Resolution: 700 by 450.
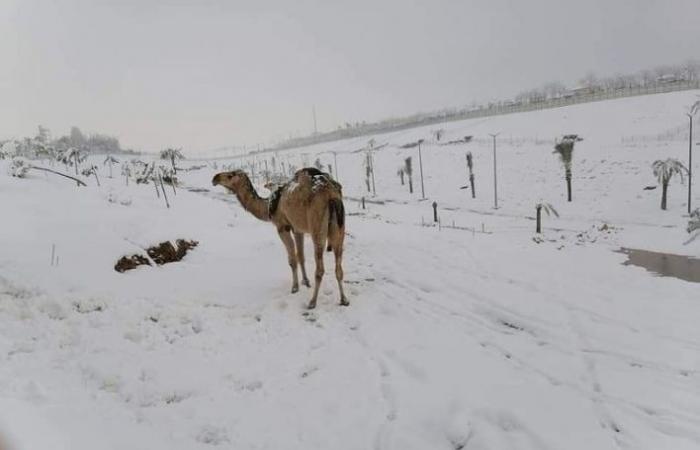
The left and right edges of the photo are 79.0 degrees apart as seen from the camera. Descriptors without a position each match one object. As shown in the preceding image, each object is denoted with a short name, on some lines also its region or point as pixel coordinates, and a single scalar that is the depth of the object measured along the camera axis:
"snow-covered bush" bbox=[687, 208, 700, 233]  16.47
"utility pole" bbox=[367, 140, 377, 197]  63.97
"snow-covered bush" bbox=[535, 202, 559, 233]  39.53
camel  7.63
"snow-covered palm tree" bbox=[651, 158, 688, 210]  38.62
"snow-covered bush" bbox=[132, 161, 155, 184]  25.17
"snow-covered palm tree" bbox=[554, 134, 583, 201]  47.64
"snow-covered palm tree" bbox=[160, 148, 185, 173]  51.56
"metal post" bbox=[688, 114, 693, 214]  36.64
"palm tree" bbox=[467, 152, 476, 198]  54.50
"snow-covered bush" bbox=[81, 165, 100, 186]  23.80
